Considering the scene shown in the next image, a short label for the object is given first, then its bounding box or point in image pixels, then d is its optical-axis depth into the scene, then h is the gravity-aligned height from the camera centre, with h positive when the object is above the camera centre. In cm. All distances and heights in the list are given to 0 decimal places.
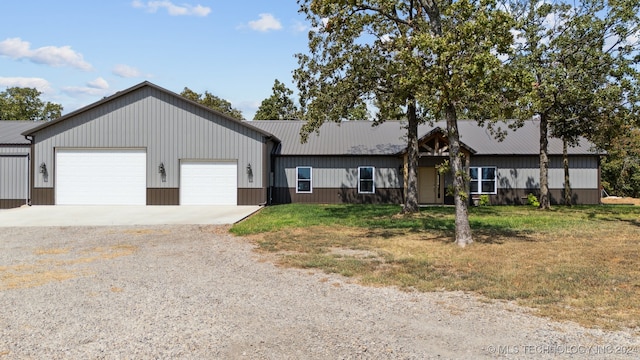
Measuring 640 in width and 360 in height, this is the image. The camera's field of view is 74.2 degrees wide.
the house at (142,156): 2092 +147
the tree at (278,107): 5223 +979
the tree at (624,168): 3175 +119
